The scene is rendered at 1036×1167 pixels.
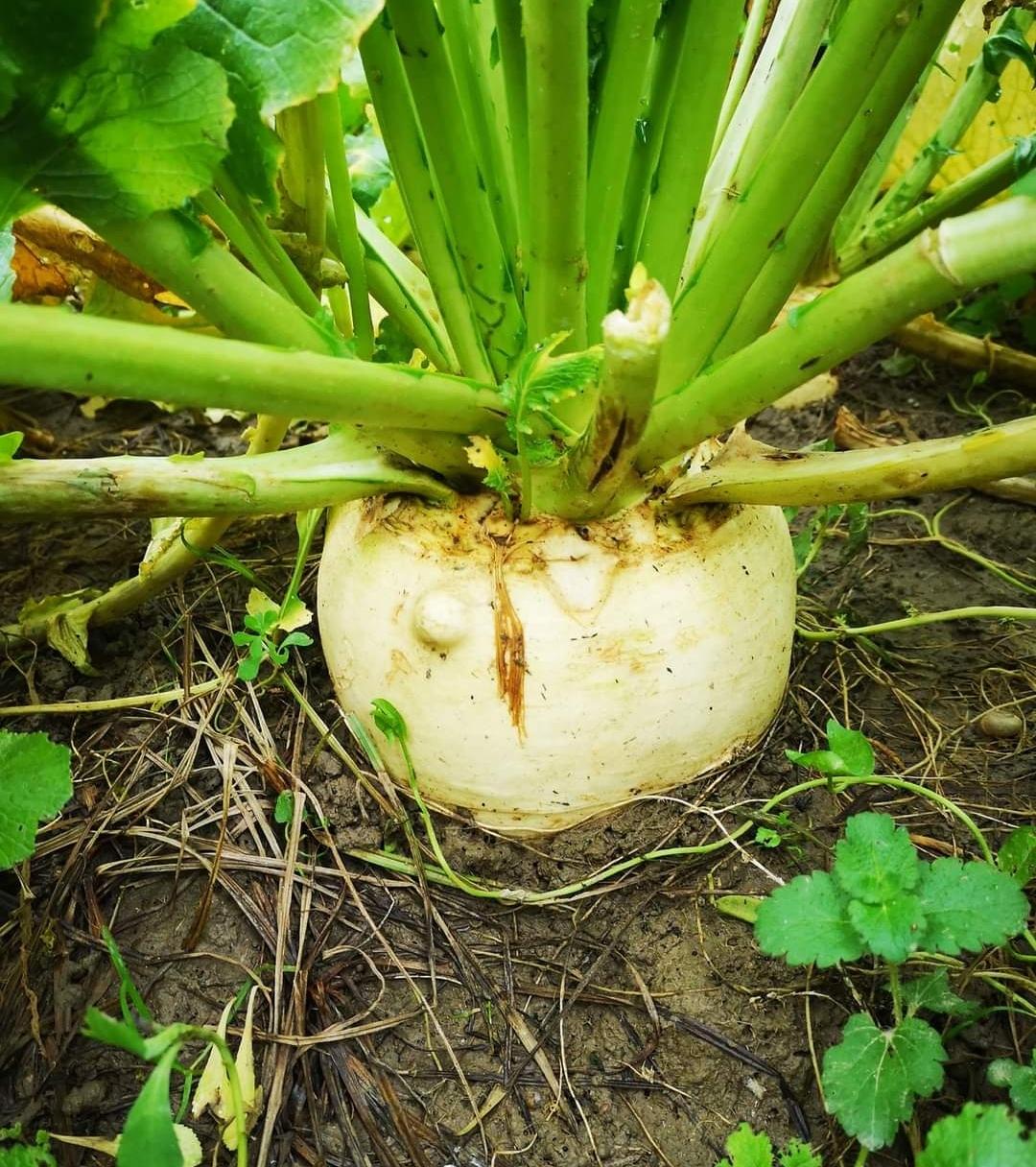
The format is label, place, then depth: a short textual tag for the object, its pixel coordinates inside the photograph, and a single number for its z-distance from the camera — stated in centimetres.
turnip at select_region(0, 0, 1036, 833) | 22
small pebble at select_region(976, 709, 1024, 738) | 35
